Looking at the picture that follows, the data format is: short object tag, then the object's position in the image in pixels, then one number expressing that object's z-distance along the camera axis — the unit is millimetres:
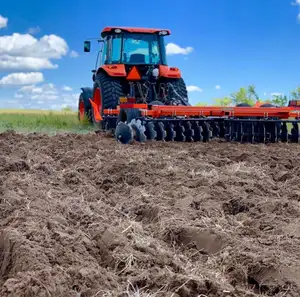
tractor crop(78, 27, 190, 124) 10488
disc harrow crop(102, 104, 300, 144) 8582
